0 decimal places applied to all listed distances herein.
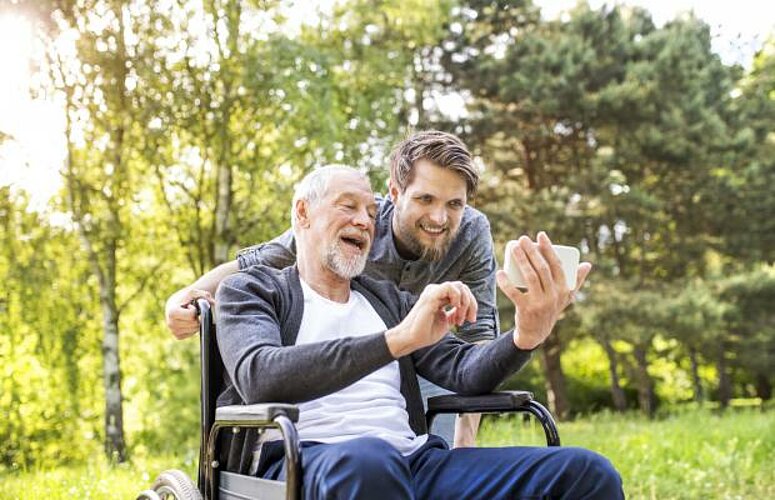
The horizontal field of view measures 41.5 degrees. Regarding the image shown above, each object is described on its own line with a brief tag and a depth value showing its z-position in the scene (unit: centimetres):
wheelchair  204
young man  254
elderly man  188
